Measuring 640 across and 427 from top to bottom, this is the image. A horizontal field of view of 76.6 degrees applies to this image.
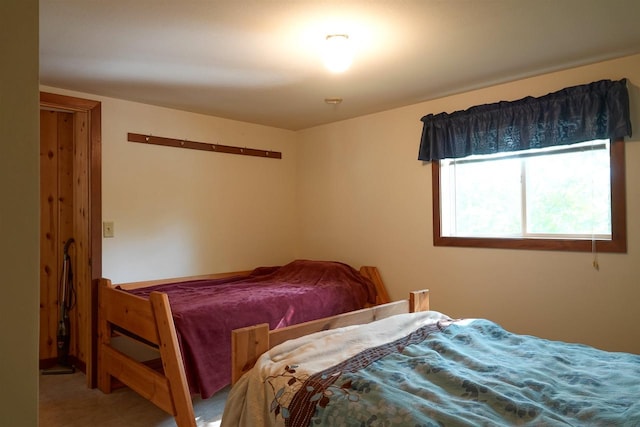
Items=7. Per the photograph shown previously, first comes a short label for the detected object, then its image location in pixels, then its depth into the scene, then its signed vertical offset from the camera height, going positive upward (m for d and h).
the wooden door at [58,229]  3.35 -0.07
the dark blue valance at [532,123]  2.37 +0.62
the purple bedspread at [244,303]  2.38 -0.59
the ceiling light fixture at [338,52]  2.10 +0.91
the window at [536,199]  2.48 +0.12
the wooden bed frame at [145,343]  2.21 -0.79
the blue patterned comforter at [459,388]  1.19 -0.58
